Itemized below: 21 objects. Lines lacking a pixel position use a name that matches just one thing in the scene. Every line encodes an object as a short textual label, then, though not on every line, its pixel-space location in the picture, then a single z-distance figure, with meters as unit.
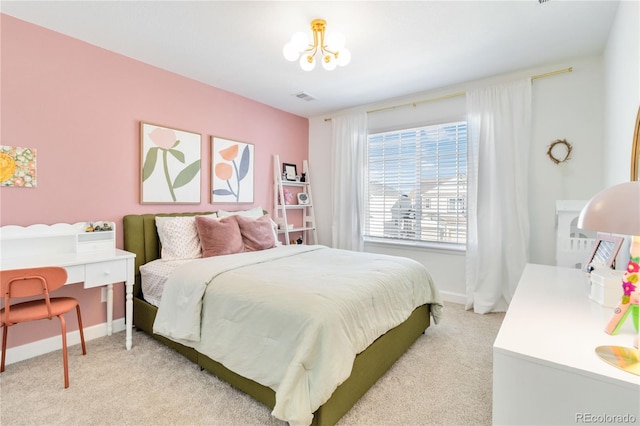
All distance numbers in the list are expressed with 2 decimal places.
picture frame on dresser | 1.61
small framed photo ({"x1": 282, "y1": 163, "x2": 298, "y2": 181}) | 4.39
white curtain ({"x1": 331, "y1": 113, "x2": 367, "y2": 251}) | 4.16
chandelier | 2.02
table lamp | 0.83
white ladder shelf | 4.18
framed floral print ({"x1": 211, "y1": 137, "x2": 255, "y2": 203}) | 3.48
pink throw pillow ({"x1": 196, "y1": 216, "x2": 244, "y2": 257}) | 2.79
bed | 1.43
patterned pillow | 2.77
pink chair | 1.73
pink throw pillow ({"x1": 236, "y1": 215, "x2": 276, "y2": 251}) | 3.06
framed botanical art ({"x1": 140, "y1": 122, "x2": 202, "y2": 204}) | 2.90
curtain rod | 2.86
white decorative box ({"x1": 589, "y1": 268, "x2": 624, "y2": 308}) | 1.32
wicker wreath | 2.87
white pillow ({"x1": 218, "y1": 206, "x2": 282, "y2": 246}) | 3.38
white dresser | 0.82
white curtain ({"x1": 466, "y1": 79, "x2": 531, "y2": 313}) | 3.02
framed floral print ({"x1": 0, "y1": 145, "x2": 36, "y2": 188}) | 2.13
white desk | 2.08
